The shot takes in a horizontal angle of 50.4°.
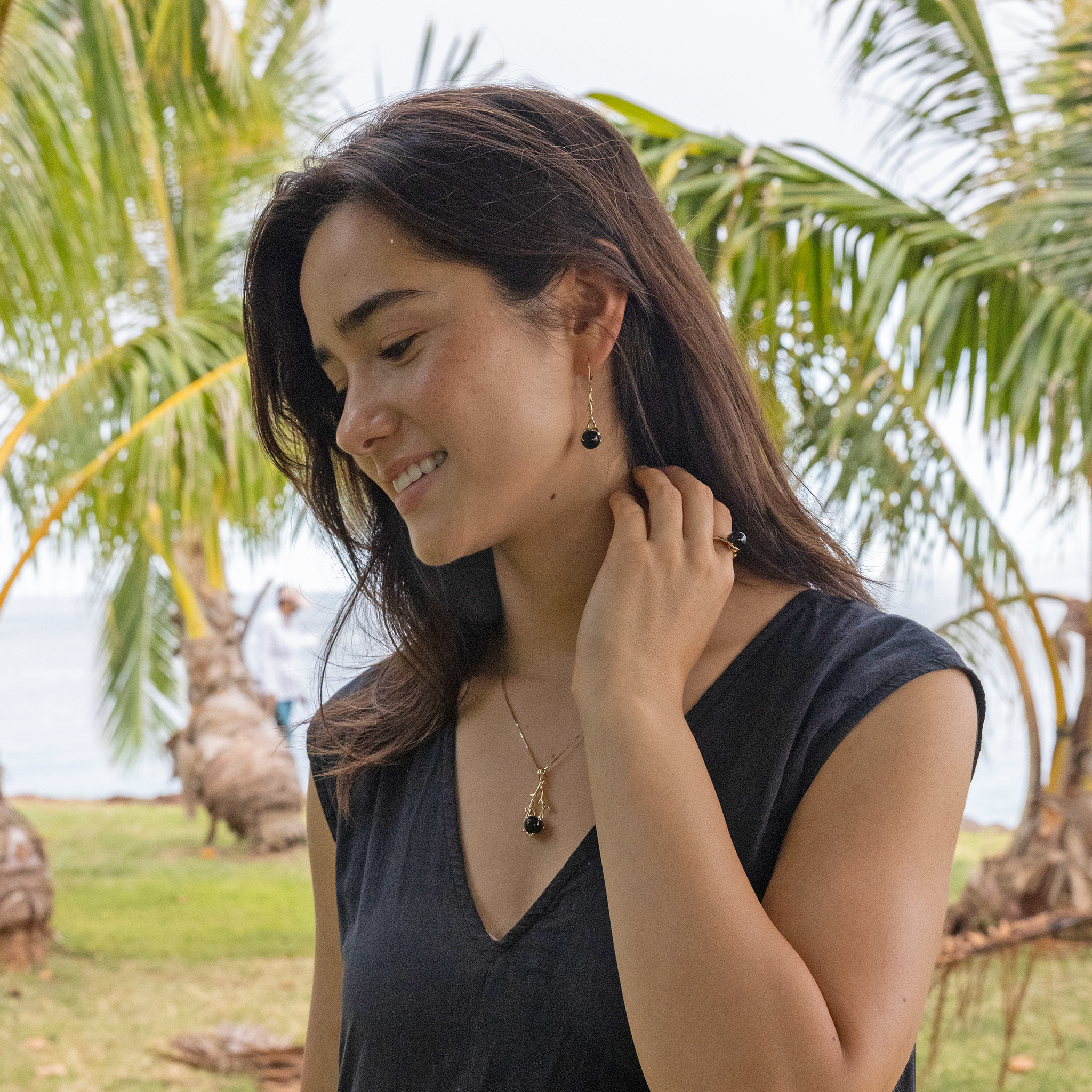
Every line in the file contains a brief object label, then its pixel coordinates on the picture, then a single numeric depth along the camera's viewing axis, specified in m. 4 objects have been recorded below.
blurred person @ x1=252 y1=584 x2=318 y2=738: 6.80
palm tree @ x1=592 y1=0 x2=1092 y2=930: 2.86
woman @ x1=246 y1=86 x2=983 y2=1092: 0.82
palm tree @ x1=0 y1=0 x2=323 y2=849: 3.19
